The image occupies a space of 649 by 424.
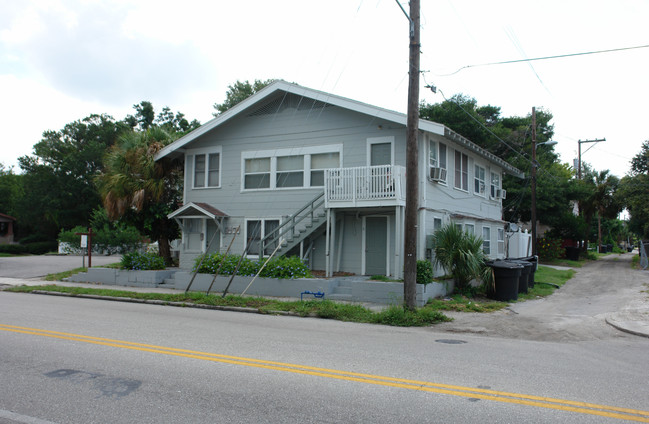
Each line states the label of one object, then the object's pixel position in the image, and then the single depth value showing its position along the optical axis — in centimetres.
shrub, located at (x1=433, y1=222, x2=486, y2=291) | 1485
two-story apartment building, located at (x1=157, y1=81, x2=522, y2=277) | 1609
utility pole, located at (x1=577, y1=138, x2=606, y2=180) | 3769
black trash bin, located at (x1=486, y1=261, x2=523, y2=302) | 1473
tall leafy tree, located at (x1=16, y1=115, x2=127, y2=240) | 4734
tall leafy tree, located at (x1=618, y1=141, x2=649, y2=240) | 2858
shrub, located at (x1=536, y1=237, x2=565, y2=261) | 3356
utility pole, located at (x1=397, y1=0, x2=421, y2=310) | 1120
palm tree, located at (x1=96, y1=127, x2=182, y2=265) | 1920
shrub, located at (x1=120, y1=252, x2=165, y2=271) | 1859
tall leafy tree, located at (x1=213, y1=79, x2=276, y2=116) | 4275
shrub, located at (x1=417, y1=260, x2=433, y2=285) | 1364
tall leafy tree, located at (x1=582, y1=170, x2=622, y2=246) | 3806
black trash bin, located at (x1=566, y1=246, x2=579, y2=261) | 3550
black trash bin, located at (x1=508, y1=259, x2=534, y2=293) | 1619
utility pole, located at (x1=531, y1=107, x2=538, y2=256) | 2430
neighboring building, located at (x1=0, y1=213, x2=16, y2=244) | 5256
